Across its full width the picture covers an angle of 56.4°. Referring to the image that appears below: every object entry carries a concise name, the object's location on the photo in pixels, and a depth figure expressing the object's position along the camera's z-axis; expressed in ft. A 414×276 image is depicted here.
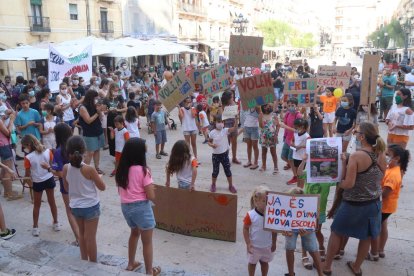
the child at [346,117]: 24.89
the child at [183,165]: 16.21
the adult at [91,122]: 23.31
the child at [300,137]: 20.12
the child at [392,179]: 13.55
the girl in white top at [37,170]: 15.85
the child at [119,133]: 23.06
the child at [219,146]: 20.93
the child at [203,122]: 26.00
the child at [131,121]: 24.04
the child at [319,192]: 13.98
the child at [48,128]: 22.91
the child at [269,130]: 24.18
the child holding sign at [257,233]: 12.00
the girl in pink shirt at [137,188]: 12.26
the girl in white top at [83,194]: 12.42
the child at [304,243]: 12.35
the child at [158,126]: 28.35
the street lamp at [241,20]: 85.64
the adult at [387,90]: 37.99
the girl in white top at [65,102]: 30.58
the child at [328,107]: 30.91
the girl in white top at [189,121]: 26.91
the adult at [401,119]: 21.90
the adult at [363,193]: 11.90
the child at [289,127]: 22.77
